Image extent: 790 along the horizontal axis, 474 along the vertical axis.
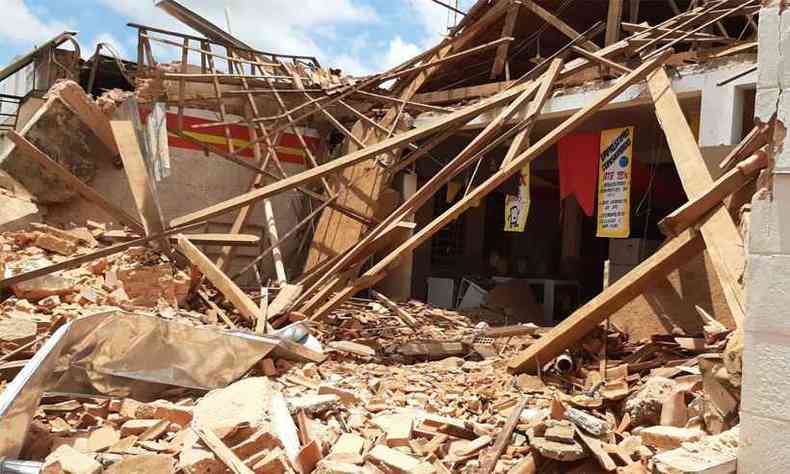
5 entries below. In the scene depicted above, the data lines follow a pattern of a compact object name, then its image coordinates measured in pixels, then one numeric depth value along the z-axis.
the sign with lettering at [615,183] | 8.34
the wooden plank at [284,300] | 6.56
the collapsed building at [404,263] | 3.77
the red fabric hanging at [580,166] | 8.94
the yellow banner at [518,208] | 9.67
